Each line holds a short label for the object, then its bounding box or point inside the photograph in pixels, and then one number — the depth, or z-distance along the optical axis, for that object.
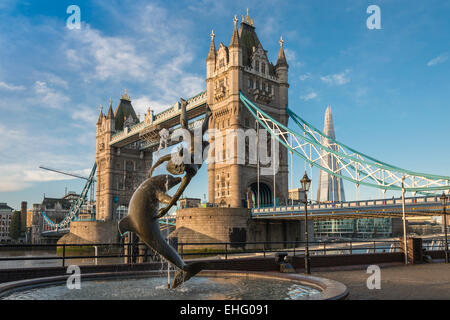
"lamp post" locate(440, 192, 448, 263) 19.19
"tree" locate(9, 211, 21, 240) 114.19
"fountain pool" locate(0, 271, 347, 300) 7.84
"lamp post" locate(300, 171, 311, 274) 13.23
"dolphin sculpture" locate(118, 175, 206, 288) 8.30
